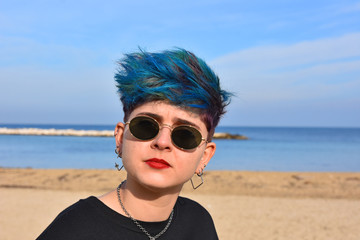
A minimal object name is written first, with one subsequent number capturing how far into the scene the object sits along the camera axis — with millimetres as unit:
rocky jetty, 50425
